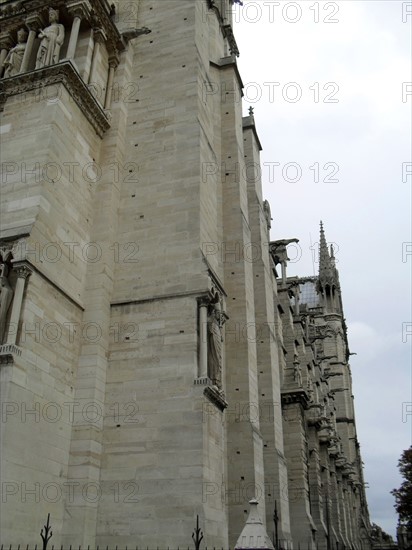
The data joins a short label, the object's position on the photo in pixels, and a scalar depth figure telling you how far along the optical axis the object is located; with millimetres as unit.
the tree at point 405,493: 38259
